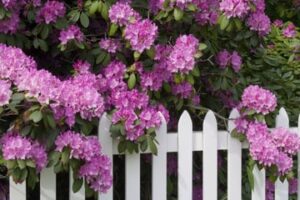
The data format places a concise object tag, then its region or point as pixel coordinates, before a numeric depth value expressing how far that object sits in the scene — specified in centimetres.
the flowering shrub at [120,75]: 327
